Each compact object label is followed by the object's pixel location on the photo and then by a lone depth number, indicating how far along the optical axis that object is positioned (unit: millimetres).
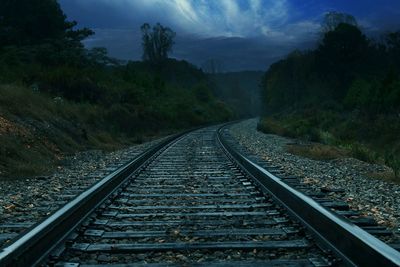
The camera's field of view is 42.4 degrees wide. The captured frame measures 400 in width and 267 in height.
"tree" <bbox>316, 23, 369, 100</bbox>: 56812
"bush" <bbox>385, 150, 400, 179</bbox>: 10008
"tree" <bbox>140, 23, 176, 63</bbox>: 93375
